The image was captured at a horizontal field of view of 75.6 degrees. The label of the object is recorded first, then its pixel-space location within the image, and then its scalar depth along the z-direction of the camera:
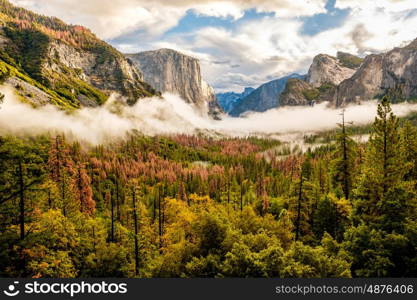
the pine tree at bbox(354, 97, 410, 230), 24.31
